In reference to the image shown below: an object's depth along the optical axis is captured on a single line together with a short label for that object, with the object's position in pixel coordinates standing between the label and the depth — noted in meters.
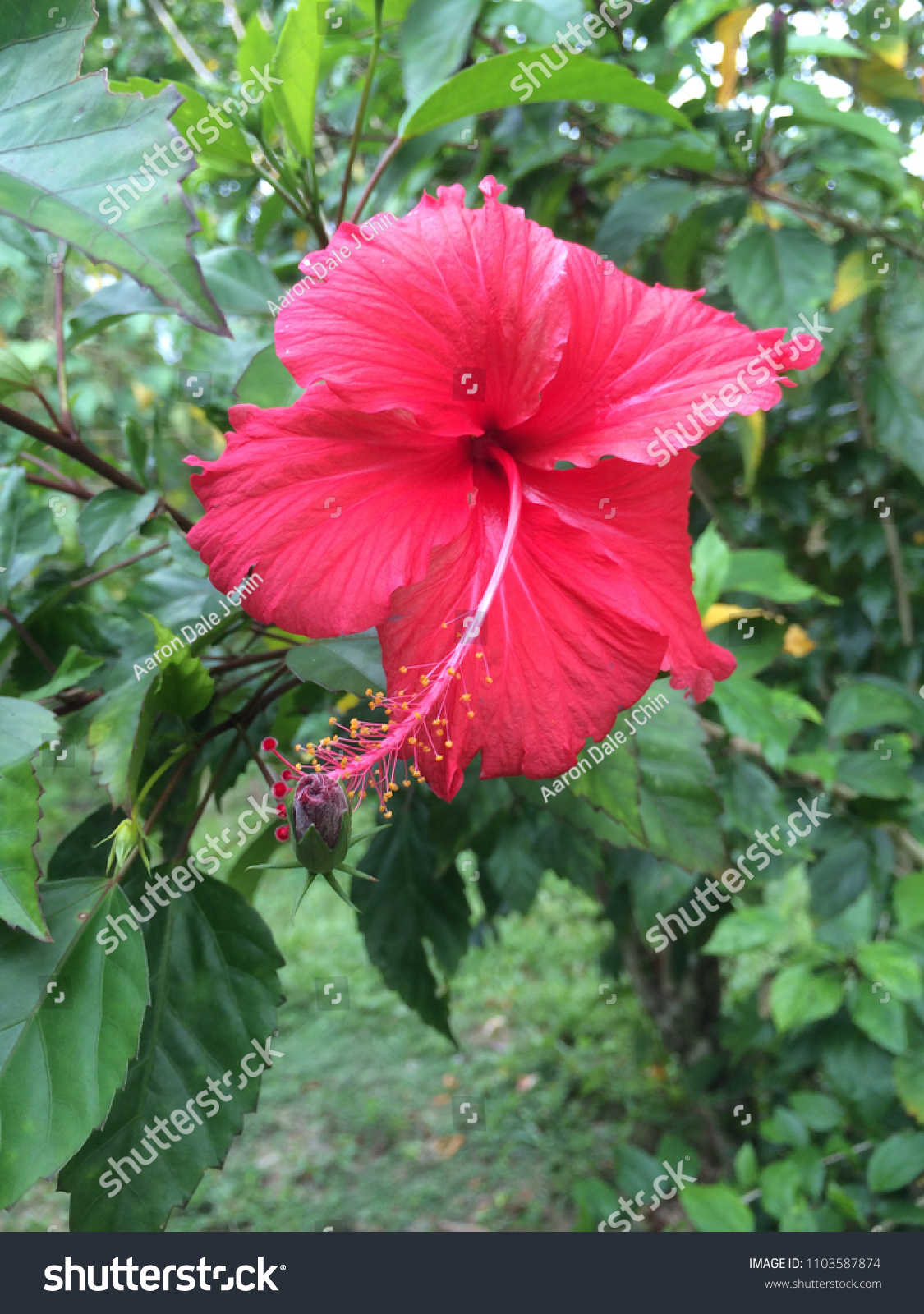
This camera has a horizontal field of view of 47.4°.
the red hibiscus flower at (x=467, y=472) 0.23
